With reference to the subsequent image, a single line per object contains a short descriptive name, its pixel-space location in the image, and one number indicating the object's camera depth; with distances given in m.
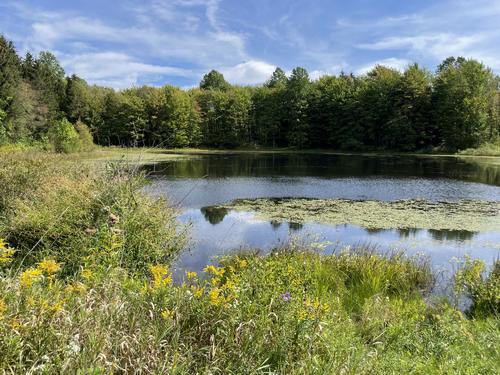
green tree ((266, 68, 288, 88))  80.62
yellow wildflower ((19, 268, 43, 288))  2.77
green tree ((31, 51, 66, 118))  47.82
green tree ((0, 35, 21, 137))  35.38
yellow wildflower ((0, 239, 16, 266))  2.93
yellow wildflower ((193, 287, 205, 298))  3.23
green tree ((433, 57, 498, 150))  46.91
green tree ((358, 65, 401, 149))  53.16
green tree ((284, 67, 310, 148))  59.22
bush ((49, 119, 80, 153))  35.62
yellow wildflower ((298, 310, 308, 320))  3.33
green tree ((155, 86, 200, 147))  61.19
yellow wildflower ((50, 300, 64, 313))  2.63
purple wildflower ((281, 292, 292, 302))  3.46
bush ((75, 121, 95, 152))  40.69
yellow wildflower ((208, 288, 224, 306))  3.12
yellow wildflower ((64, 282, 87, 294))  3.11
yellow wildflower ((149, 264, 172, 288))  3.27
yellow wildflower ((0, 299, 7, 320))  2.38
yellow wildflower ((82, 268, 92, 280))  3.36
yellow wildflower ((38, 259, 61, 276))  3.04
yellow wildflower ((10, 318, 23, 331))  2.41
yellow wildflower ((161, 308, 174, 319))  2.92
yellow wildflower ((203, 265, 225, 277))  3.53
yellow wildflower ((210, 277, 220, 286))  3.31
